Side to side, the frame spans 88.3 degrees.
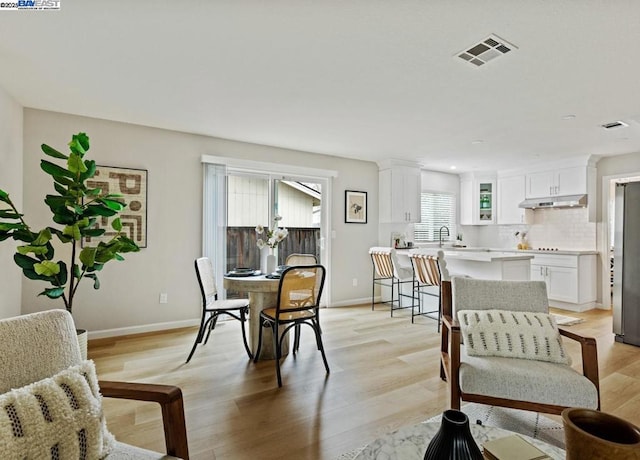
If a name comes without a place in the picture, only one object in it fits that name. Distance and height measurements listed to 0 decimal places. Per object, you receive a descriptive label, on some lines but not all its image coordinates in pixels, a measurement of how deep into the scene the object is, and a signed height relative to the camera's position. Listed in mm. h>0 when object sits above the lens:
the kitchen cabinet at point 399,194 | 5582 +676
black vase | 837 -545
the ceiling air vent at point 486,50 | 2098 +1232
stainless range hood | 5203 +542
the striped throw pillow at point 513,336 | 1933 -610
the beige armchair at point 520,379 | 1682 -768
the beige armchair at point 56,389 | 969 -505
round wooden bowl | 750 -494
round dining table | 3021 -818
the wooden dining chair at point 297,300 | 2643 -569
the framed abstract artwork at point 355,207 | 5453 +444
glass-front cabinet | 6500 +704
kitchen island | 3912 -395
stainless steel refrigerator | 3570 -329
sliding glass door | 4250 +286
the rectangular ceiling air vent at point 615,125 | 3593 +1237
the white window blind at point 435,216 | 6469 +370
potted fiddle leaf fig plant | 2057 +13
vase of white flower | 3256 -113
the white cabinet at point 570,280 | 5039 -707
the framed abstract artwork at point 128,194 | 3639 +431
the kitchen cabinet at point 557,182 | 5215 +873
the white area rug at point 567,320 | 4370 -1165
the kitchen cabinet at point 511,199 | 6031 +663
